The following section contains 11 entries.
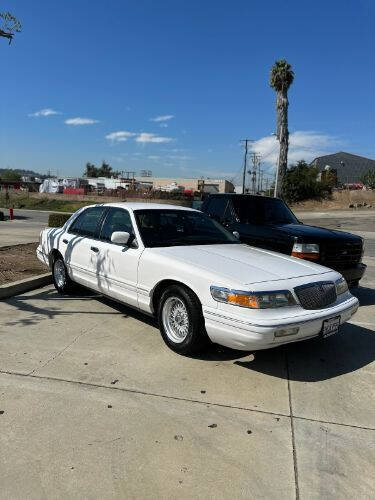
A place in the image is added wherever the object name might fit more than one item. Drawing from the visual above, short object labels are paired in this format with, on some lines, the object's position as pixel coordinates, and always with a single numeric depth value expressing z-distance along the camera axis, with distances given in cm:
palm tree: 3947
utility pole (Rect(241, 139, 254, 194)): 7171
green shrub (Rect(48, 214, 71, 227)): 1577
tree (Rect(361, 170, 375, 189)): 6765
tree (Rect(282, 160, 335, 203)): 4850
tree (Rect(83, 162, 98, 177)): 15334
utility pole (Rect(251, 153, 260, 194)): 9062
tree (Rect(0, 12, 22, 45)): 656
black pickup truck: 670
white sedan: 413
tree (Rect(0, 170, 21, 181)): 15096
